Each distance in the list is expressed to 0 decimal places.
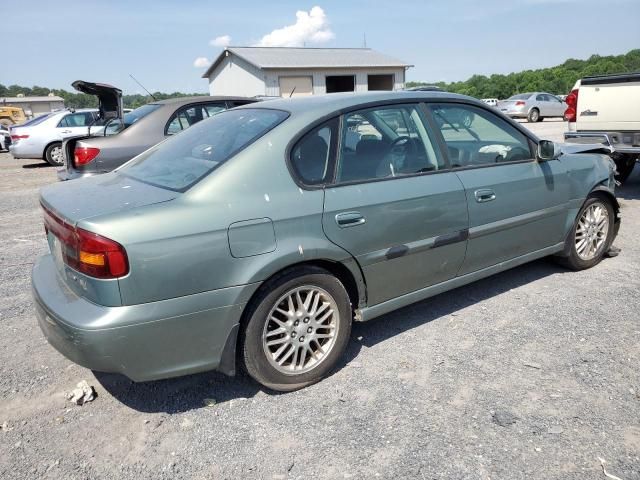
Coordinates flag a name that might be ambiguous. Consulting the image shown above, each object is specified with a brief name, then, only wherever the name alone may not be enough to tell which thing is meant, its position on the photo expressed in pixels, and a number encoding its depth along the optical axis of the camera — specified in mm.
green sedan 2449
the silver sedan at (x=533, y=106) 25125
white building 32688
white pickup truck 6855
